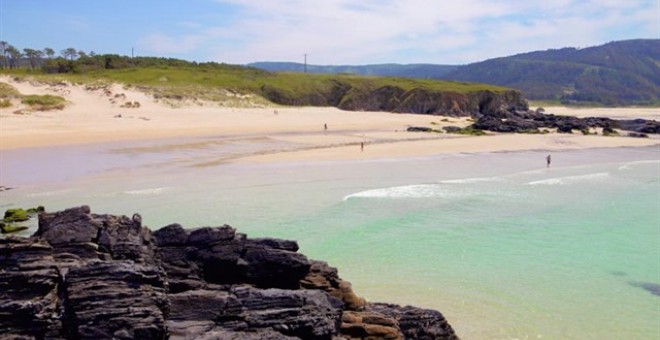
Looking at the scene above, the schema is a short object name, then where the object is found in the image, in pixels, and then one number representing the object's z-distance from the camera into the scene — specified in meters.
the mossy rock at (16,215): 20.84
